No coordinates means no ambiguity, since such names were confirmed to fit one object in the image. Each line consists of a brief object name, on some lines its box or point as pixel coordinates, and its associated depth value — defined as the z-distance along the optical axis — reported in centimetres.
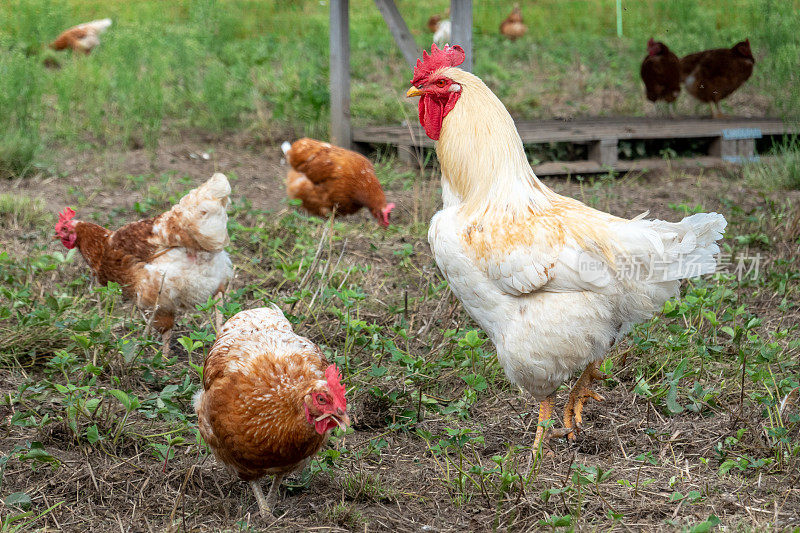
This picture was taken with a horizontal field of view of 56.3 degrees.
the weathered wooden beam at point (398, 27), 706
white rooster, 305
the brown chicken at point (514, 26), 1386
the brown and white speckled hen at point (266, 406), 270
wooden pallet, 768
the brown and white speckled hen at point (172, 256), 439
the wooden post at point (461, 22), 620
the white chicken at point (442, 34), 1283
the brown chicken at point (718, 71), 877
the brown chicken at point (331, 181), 636
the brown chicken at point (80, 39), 1214
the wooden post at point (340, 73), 775
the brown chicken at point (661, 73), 888
